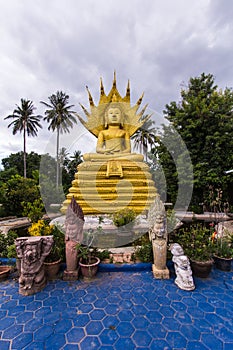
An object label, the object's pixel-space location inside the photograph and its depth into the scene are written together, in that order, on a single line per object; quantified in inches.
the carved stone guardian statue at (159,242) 152.8
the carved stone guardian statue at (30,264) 133.6
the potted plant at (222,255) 164.6
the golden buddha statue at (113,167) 338.6
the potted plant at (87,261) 152.5
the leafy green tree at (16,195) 435.5
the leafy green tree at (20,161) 1103.6
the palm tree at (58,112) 859.1
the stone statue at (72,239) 151.2
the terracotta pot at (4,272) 152.2
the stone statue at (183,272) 137.1
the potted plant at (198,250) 150.6
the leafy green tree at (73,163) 928.7
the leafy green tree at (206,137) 433.7
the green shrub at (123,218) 236.8
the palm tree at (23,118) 844.0
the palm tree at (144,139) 780.6
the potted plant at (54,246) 153.3
